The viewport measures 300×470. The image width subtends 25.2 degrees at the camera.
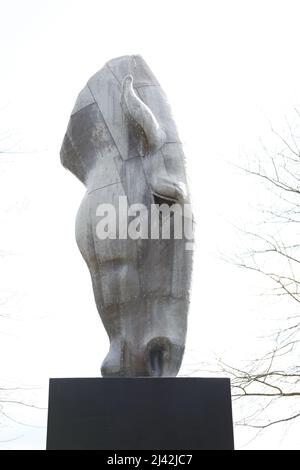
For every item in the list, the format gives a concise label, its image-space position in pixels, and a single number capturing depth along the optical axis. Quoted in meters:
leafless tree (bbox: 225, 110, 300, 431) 8.91
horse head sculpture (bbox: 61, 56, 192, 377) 4.41
